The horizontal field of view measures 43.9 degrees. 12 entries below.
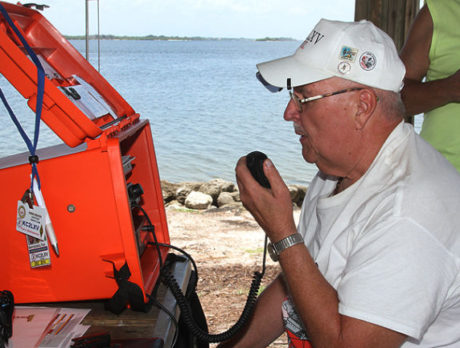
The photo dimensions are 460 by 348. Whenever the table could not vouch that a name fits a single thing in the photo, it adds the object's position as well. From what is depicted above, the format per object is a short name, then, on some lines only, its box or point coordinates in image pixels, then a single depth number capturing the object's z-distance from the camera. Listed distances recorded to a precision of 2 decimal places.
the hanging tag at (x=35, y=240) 1.60
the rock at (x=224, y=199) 8.55
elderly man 1.31
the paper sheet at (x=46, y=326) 1.48
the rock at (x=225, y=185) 9.22
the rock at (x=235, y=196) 8.76
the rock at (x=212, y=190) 8.85
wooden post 3.41
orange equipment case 1.56
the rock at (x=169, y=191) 8.83
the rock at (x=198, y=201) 8.11
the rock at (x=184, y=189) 8.77
